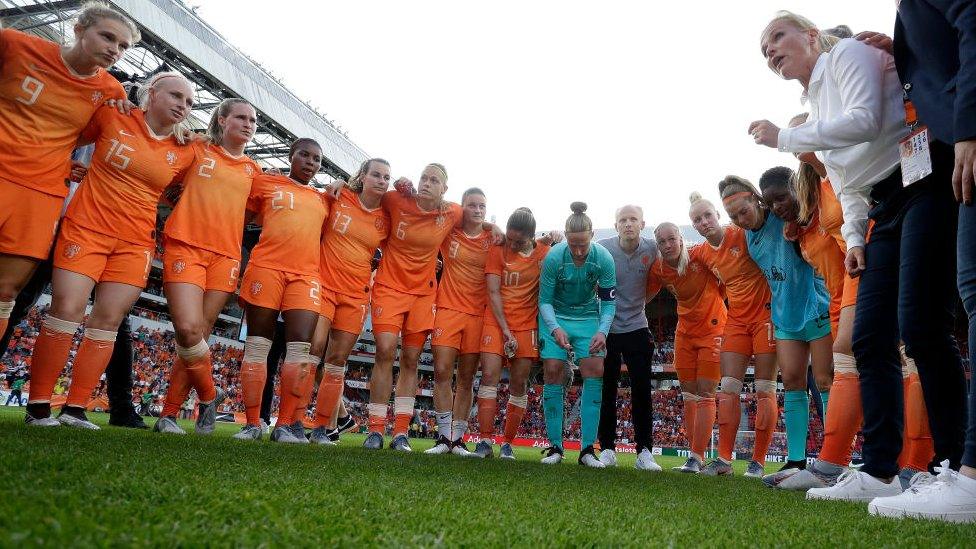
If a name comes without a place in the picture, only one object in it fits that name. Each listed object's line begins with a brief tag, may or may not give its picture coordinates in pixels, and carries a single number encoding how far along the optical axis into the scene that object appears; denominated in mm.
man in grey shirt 6117
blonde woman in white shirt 2422
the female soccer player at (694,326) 5992
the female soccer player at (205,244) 4352
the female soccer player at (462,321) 5672
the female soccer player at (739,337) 5352
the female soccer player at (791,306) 4547
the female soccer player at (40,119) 3467
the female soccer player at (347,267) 5434
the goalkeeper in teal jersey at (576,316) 5484
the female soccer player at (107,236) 3715
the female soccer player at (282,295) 4809
